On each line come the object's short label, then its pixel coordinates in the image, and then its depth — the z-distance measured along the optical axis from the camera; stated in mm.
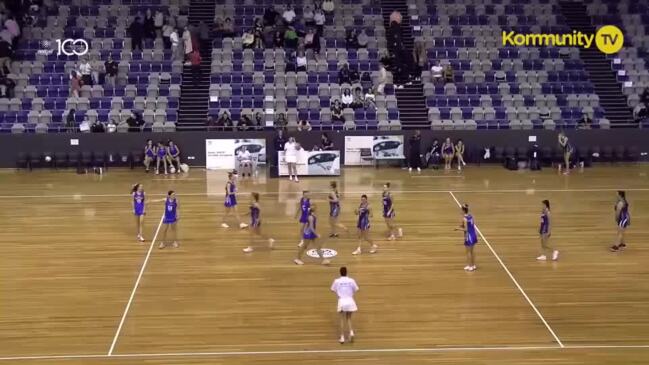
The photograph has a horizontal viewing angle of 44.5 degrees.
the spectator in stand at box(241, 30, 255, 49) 35281
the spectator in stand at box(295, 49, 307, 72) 34344
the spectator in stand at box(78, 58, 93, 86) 33156
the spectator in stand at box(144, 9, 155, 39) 35094
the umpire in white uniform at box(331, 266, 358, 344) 13656
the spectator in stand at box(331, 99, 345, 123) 32375
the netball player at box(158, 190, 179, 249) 19156
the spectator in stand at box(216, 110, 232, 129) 31531
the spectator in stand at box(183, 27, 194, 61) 34375
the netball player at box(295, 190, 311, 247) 18595
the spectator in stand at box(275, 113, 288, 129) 31672
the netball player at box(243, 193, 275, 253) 19578
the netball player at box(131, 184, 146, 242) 19881
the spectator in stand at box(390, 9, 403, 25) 36562
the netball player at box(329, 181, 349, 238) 19859
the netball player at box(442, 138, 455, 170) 30781
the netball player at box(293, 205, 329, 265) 17844
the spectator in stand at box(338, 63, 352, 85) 33781
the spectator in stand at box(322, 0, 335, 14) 36906
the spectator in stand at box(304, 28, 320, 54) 35094
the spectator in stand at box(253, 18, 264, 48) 35375
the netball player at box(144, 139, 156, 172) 30141
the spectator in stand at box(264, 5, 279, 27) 36031
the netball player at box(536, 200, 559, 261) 18250
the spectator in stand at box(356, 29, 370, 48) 35719
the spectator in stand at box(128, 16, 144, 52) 34688
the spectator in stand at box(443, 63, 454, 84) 34281
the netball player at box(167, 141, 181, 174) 30219
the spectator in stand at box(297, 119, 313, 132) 31500
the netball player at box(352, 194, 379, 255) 18891
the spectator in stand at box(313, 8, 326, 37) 36000
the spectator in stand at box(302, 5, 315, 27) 36284
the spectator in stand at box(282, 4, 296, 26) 36031
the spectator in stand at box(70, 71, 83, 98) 32500
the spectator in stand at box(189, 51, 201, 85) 34156
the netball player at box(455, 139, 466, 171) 31031
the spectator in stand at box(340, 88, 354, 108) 32906
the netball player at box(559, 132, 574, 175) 30719
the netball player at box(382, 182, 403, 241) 20031
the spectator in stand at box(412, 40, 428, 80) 34969
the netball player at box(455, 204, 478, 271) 17453
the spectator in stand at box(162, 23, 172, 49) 35062
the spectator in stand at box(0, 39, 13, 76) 33219
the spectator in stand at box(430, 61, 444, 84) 34594
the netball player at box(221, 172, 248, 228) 21250
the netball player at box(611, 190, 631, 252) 19031
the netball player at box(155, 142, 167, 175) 30000
